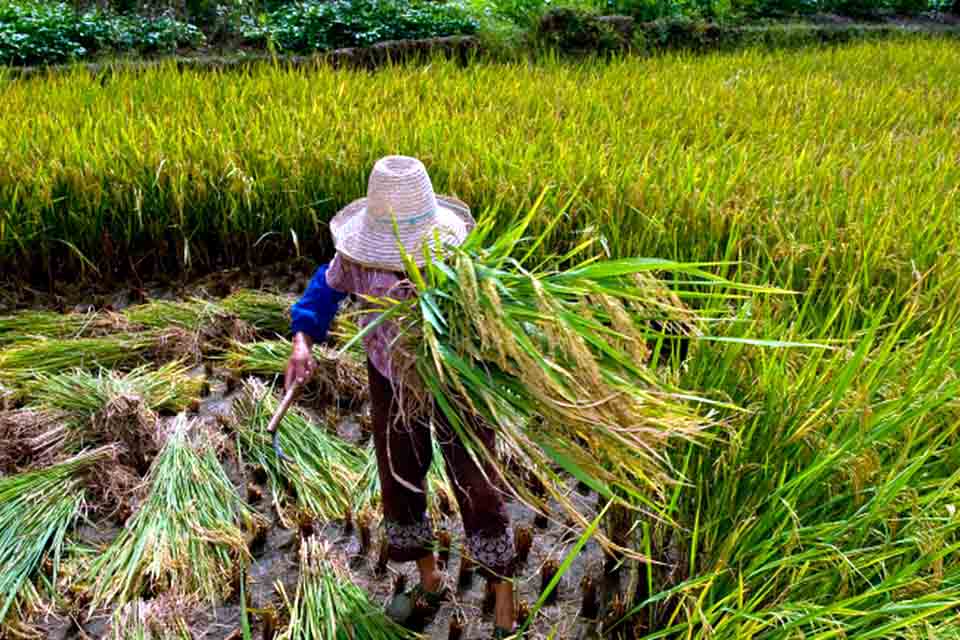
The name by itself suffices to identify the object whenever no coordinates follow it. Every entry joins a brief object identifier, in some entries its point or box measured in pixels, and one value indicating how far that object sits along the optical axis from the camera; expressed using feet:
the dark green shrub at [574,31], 16.67
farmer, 4.47
